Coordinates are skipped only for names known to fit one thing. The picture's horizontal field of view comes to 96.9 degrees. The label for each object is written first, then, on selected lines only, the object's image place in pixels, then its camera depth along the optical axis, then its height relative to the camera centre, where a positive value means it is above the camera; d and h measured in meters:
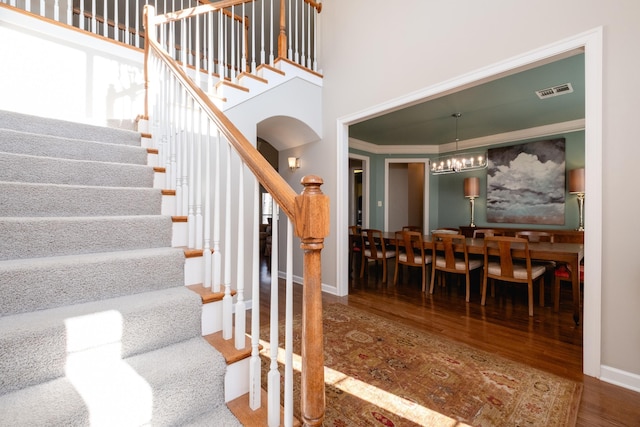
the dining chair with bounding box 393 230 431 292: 3.92 -0.59
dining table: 2.78 -0.42
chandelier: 4.48 +0.85
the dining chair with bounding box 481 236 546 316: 3.04 -0.62
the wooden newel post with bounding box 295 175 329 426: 0.86 -0.26
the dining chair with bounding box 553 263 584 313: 3.22 -0.74
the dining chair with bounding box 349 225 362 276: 4.91 -0.51
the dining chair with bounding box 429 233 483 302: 3.54 -0.61
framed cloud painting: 5.04 +0.58
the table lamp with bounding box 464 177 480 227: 6.05 +0.52
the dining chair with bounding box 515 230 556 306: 4.04 -0.36
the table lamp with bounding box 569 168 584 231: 4.66 +0.45
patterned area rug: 1.57 -1.12
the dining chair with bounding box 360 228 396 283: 4.36 -0.59
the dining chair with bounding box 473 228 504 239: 4.65 -0.34
